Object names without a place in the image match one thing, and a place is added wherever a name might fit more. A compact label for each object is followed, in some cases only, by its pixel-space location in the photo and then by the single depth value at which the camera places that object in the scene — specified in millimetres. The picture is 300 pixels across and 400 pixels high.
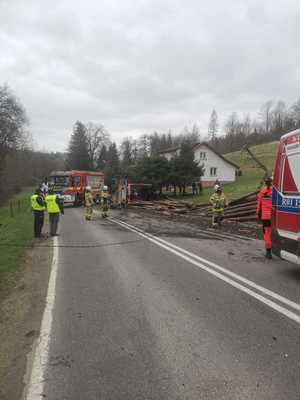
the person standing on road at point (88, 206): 18797
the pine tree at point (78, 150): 88375
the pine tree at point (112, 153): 90850
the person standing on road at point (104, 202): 20438
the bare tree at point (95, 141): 93938
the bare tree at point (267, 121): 113825
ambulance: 6410
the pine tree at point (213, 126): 121625
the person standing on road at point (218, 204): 15547
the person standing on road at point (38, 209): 12340
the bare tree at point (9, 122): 51906
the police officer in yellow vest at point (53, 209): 12992
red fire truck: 30311
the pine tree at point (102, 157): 91438
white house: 56375
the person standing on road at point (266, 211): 8680
